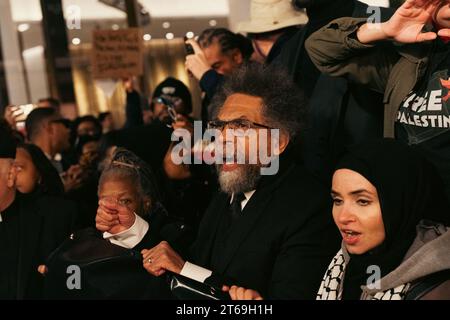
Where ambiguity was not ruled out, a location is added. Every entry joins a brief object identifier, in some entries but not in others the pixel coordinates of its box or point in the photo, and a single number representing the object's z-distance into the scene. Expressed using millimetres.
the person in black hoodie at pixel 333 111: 3455
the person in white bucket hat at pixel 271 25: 4219
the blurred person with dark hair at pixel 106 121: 9544
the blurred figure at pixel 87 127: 7180
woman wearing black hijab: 2459
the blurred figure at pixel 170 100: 5098
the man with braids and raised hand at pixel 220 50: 4516
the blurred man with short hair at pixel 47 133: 6238
